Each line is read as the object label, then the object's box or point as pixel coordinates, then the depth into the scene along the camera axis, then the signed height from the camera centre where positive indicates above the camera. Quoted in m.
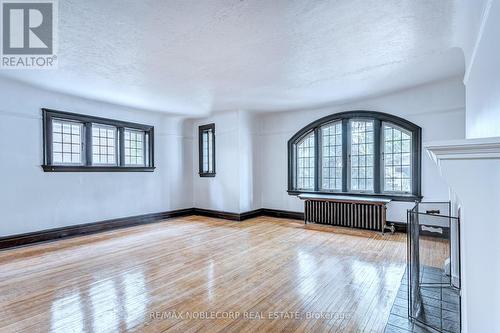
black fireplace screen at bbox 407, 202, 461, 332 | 2.32 -1.15
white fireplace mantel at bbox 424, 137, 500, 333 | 1.15 -0.24
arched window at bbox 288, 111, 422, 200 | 5.18 +0.19
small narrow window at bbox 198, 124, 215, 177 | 7.26 +0.46
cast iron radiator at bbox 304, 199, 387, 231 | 5.21 -1.05
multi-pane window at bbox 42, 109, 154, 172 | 4.86 +0.49
